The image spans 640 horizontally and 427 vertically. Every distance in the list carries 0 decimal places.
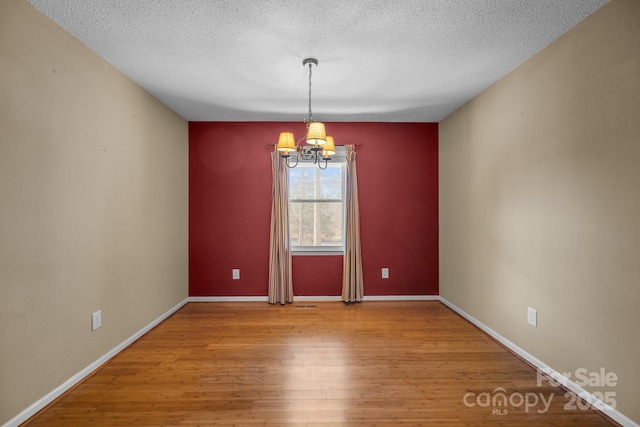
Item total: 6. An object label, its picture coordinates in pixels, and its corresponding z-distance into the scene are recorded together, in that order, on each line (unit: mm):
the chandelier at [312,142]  2334
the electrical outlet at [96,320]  2395
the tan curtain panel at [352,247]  4215
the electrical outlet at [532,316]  2463
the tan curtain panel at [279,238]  4207
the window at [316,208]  4402
